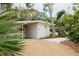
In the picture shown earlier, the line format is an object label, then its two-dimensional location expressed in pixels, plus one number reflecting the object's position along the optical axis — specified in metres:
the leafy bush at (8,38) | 1.07
